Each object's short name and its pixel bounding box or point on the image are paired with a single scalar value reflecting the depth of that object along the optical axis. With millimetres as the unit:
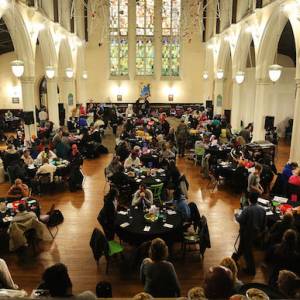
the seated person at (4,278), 4797
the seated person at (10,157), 10984
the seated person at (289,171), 8463
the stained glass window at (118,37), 26047
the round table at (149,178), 9029
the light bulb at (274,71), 10116
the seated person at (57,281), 3829
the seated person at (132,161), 10152
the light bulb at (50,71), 14703
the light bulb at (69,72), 18617
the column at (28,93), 13312
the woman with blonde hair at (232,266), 4293
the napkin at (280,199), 7477
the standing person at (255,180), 8133
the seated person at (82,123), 18395
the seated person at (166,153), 10953
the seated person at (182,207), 6676
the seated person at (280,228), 5672
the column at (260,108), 13078
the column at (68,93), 20658
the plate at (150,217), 6493
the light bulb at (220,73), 19556
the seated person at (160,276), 4312
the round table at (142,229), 6094
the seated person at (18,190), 8133
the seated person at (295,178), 7891
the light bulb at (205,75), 24875
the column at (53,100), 16484
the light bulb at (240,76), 14020
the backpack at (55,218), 7744
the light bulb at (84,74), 25109
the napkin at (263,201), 7364
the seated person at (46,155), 10678
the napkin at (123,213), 6852
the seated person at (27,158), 10586
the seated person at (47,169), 9798
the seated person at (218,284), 3221
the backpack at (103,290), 4266
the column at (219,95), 20672
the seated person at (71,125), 17938
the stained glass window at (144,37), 26188
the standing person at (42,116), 19000
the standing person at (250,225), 5762
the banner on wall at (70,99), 21031
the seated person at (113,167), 9570
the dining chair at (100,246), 5801
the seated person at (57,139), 12662
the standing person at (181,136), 14320
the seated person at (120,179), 9046
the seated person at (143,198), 7281
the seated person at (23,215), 6406
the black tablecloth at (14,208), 6705
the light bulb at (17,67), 10125
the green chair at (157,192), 8580
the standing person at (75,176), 10336
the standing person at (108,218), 6484
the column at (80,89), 25172
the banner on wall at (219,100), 20625
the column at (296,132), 10000
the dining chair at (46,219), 7393
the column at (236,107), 16828
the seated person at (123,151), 11539
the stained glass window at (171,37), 26203
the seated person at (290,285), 3857
